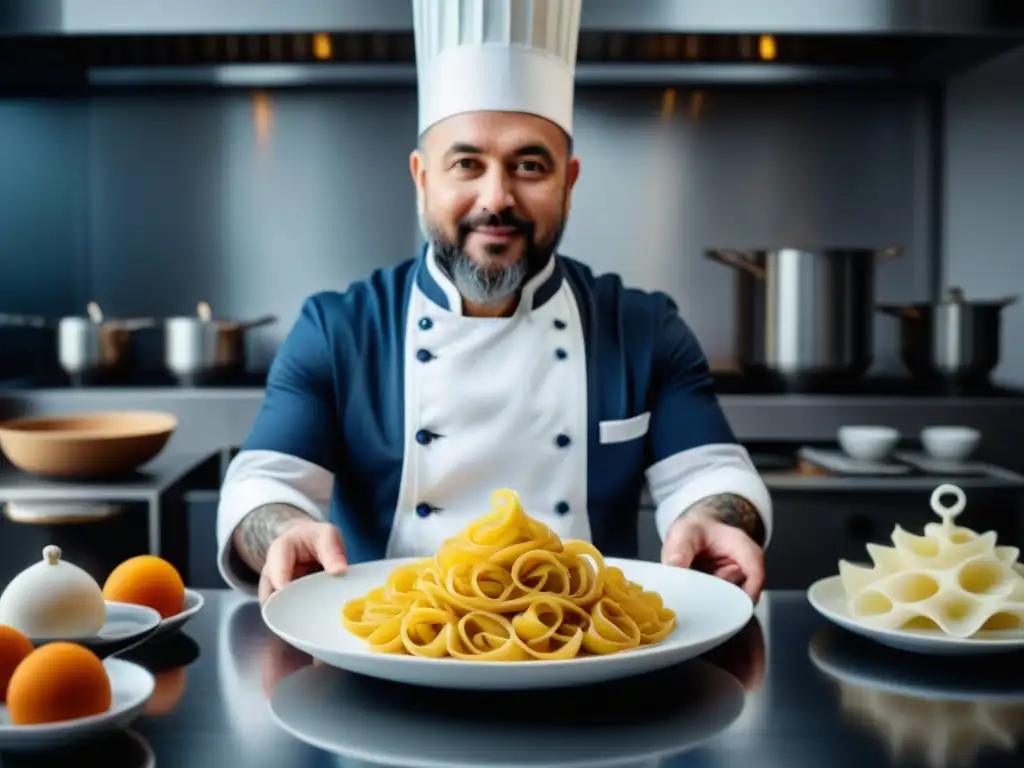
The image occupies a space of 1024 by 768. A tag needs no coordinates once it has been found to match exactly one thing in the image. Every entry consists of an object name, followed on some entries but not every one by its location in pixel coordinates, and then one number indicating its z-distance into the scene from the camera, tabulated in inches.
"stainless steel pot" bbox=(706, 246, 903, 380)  117.4
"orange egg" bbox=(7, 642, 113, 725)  34.2
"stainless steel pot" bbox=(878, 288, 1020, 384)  119.7
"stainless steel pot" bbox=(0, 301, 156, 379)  122.8
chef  71.7
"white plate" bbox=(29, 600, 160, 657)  40.9
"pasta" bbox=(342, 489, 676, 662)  40.3
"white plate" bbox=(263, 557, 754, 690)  36.8
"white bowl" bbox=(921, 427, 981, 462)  109.7
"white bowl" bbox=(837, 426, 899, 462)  108.0
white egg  40.1
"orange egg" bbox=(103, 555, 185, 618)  47.0
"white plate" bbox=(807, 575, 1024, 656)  42.4
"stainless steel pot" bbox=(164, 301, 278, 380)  121.6
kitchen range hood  113.2
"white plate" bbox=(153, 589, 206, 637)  46.1
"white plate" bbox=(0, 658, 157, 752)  33.6
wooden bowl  97.9
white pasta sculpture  43.9
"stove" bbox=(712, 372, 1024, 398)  119.9
